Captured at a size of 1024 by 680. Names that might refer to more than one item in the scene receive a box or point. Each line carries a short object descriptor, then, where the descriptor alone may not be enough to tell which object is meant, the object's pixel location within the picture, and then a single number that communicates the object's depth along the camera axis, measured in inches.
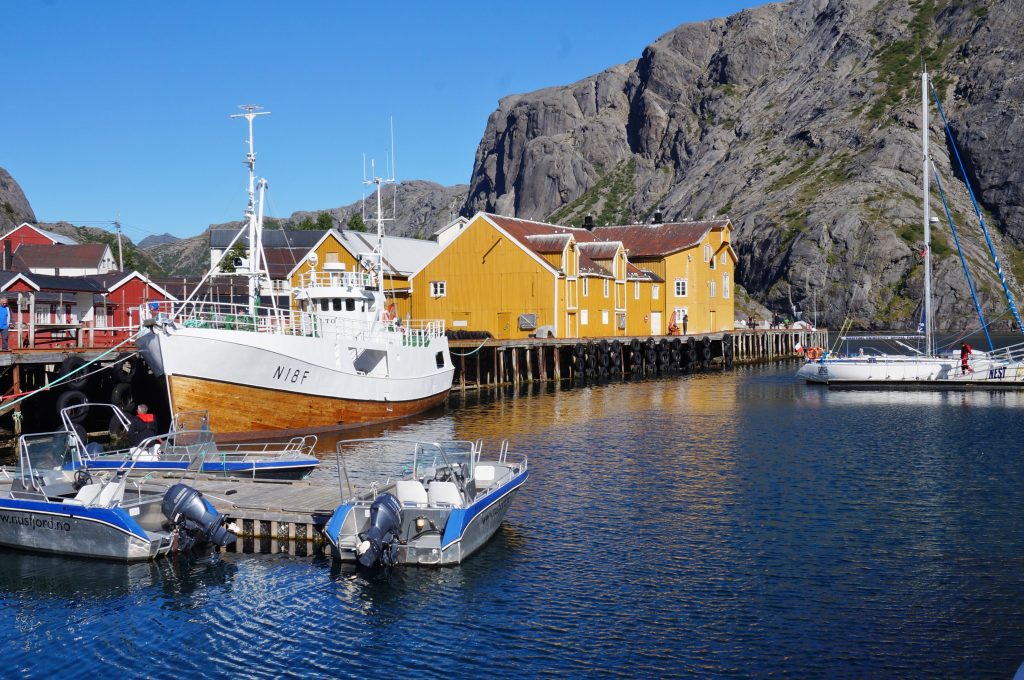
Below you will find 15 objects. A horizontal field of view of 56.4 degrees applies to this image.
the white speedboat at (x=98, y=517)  727.1
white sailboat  1996.8
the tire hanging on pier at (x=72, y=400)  1291.8
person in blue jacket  1462.8
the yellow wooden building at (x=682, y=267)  3070.9
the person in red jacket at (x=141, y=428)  1118.8
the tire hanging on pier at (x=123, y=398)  1341.0
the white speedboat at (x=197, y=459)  920.9
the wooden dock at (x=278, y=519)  756.6
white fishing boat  1224.8
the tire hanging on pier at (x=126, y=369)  1416.1
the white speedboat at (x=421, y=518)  695.7
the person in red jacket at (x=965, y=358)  2023.9
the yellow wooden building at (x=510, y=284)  2487.7
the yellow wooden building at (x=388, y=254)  2684.5
